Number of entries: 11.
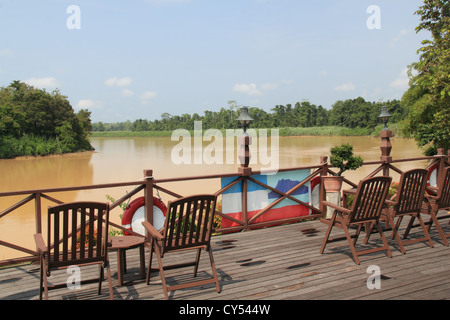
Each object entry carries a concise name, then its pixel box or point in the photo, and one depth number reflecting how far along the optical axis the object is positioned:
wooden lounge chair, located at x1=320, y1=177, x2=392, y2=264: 3.88
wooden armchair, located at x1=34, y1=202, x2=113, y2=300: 2.87
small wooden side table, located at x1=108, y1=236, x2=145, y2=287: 3.36
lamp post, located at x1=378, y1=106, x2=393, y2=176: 6.66
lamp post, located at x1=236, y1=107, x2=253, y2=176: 5.58
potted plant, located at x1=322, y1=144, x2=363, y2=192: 6.03
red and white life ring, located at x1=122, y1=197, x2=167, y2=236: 4.92
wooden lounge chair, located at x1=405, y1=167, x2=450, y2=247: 4.57
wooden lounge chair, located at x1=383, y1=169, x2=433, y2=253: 4.20
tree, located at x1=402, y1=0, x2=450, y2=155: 12.02
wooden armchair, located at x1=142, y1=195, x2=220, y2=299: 3.14
